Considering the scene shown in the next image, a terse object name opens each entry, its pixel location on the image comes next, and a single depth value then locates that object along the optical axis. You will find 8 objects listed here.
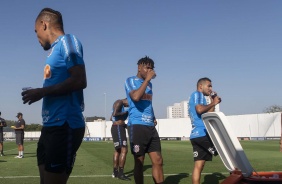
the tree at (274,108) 77.96
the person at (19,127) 17.00
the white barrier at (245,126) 35.50
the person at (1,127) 17.42
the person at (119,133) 9.05
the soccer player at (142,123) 5.43
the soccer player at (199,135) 5.95
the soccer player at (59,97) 3.04
